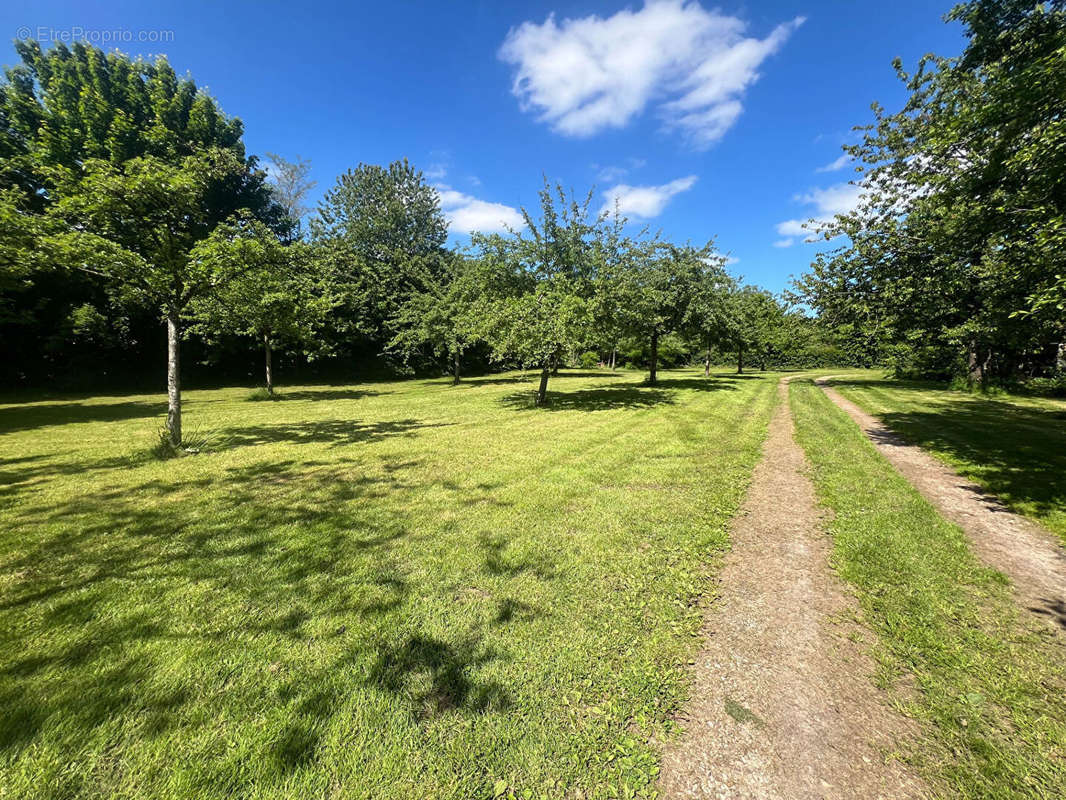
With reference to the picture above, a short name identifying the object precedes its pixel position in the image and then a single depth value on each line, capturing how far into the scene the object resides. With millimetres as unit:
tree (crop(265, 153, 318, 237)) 36188
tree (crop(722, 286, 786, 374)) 23467
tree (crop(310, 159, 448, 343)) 29250
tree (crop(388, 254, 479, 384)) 22406
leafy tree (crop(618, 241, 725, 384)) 20719
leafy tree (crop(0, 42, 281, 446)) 6902
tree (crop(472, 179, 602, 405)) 13328
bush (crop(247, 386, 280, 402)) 18294
